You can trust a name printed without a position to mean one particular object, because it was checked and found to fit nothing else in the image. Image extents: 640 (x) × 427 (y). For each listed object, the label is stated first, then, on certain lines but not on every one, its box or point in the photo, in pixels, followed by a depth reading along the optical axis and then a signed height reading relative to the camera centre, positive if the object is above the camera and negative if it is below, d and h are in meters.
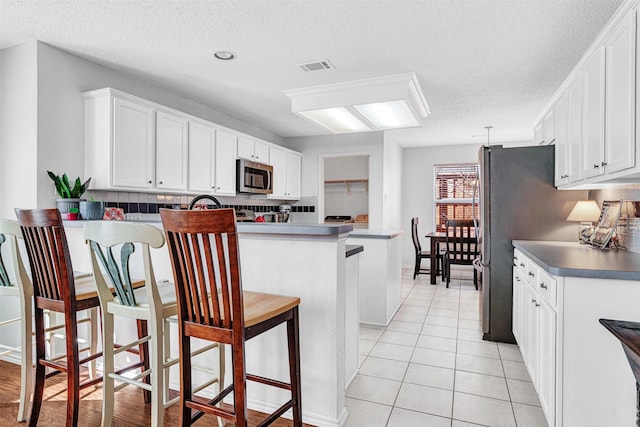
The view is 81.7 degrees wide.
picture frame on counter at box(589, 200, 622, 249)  2.41 -0.10
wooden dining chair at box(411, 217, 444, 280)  5.89 -0.71
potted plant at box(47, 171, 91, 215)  2.68 +0.11
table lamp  2.82 -0.02
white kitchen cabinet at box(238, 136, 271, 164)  4.55 +0.76
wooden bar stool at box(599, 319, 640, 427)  1.20 -0.46
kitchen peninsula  1.90 -0.48
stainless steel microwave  4.46 +0.40
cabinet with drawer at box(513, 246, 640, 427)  1.57 -0.64
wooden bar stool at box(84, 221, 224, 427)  1.53 -0.42
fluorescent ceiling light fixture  3.35 +1.02
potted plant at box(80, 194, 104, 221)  2.65 -0.01
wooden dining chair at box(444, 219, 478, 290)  5.32 -0.53
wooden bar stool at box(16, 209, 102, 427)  1.72 -0.41
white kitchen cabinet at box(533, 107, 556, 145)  3.54 +0.86
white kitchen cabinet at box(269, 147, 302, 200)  5.37 +0.55
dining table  5.55 -0.63
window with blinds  6.80 +0.34
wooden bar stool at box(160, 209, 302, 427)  1.32 -0.38
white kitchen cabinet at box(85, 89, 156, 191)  2.89 +0.55
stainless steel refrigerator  2.97 -0.03
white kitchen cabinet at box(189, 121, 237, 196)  3.77 +0.54
